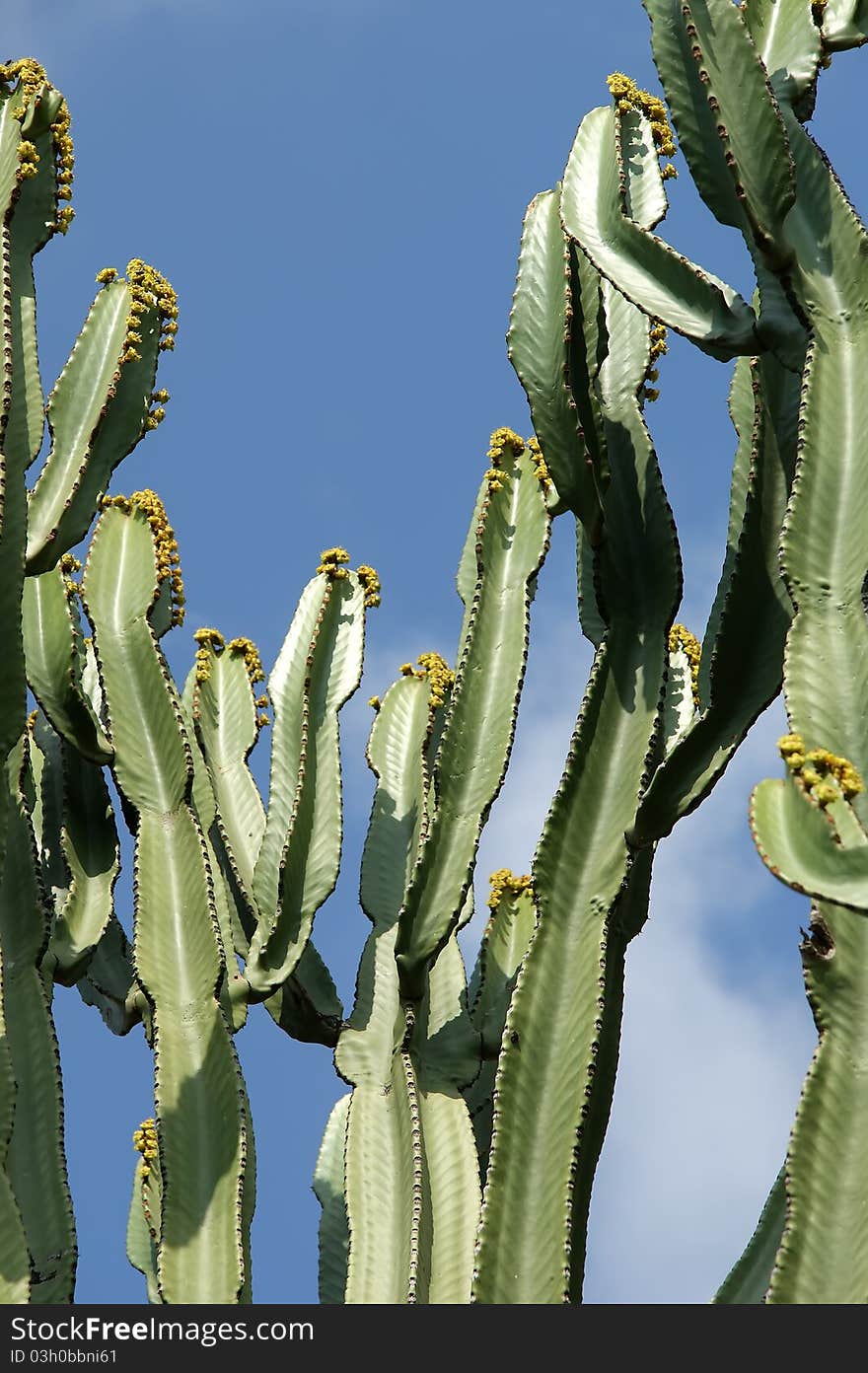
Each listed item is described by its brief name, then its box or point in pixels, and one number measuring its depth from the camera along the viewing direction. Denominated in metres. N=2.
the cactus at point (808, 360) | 7.18
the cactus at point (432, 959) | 9.98
